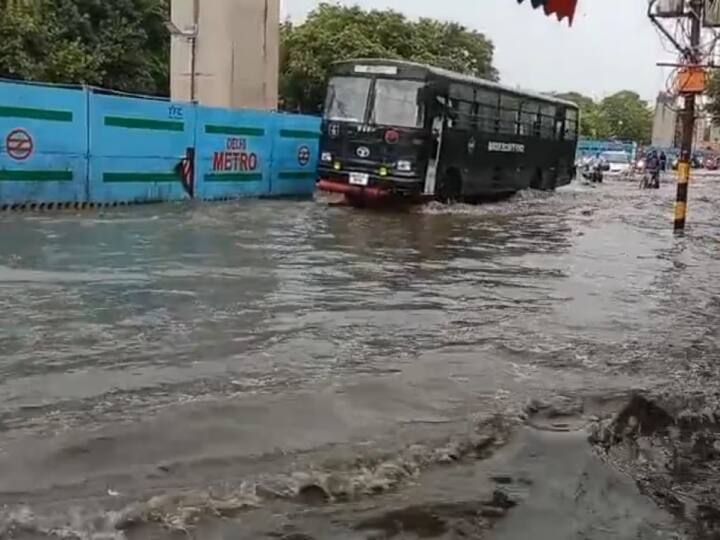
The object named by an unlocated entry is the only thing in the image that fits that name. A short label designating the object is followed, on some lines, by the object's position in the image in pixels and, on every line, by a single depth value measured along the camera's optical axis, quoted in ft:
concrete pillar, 78.18
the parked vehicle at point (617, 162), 161.98
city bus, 62.28
